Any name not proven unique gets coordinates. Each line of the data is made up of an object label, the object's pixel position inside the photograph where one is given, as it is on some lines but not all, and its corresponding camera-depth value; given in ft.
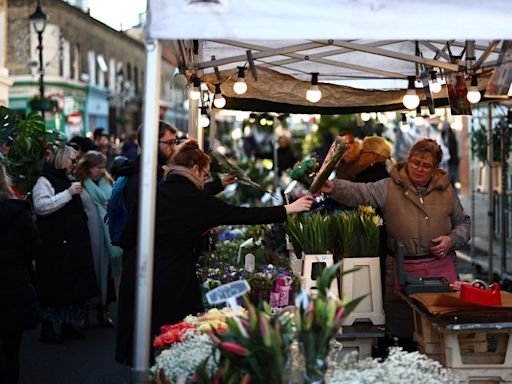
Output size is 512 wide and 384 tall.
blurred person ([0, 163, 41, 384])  19.71
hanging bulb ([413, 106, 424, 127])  31.09
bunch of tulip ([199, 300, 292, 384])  12.85
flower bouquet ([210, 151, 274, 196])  23.16
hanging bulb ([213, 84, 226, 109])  27.78
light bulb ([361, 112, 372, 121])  39.05
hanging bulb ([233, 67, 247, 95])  26.23
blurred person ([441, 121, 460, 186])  68.80
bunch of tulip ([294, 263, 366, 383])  13.15
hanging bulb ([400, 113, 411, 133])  35.87
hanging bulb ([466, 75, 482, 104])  25.63
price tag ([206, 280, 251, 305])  13.80
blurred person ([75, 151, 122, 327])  31.81
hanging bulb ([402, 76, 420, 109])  27.66
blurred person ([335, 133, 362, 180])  28.58
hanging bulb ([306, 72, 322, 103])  27.25
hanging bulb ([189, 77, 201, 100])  26.43
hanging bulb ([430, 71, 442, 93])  27.53
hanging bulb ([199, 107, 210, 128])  30.58
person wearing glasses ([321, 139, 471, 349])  21.57
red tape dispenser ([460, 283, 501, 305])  16.53
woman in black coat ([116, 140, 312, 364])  18.69
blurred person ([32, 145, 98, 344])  29.63
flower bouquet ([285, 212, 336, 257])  19.70
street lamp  66.59
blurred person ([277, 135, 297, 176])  65.16
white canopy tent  13.34
